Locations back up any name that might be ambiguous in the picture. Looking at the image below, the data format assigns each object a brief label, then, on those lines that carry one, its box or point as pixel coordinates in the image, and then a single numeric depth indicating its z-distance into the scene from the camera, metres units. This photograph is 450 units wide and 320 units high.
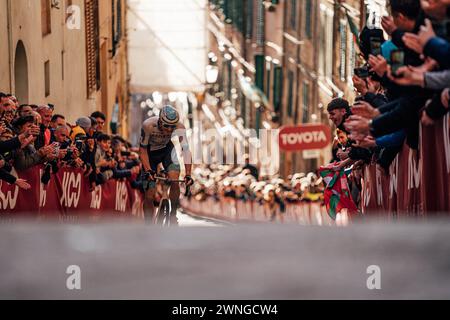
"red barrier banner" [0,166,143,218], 10.91
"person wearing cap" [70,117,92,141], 14.92
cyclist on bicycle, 13.70
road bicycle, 13.56
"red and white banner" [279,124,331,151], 31.11
